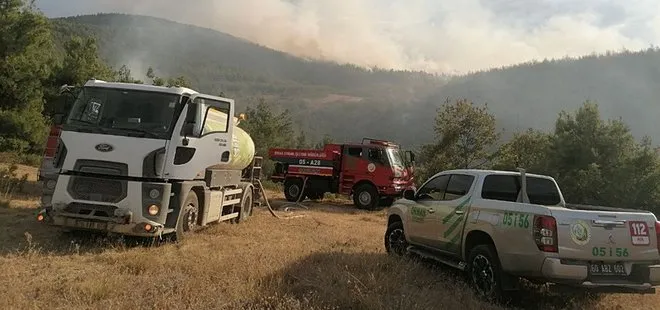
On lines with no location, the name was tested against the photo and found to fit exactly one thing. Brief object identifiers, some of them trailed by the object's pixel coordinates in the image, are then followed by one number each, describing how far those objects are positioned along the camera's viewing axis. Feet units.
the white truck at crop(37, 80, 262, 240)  28.25
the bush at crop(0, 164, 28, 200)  46.19
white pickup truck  19.93
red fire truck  70.13
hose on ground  51.53
